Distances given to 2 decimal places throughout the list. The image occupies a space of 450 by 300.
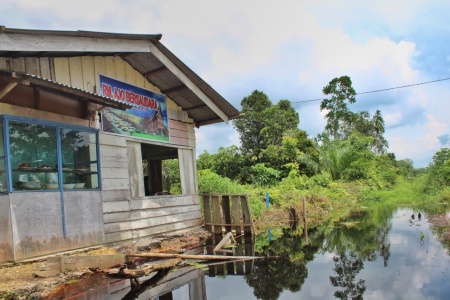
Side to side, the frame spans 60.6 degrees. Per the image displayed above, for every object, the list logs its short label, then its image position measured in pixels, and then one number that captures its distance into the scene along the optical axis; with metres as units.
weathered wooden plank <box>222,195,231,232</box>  11.80
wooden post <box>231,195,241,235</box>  11.74
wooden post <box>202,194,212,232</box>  11.86
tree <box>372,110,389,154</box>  46.12
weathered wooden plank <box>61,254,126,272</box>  6.07
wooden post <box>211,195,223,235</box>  11.78
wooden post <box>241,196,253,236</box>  11.70
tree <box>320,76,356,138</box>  37.16
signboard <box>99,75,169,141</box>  8.81
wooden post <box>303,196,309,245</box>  11.33
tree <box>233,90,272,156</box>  27.56
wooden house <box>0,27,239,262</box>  6.32
